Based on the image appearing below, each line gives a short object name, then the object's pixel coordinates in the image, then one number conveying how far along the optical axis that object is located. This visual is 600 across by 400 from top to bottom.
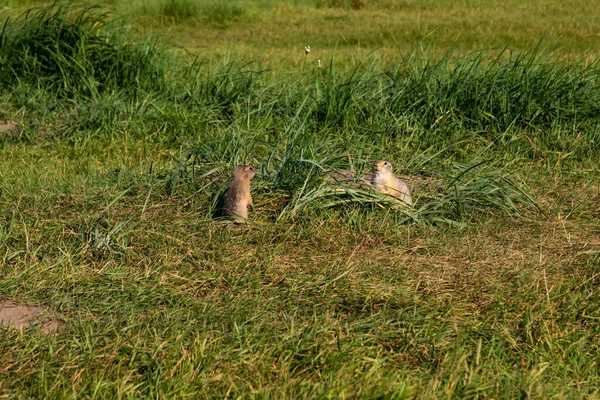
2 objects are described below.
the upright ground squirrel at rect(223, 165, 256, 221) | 8.71
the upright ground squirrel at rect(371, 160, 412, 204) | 9.18
